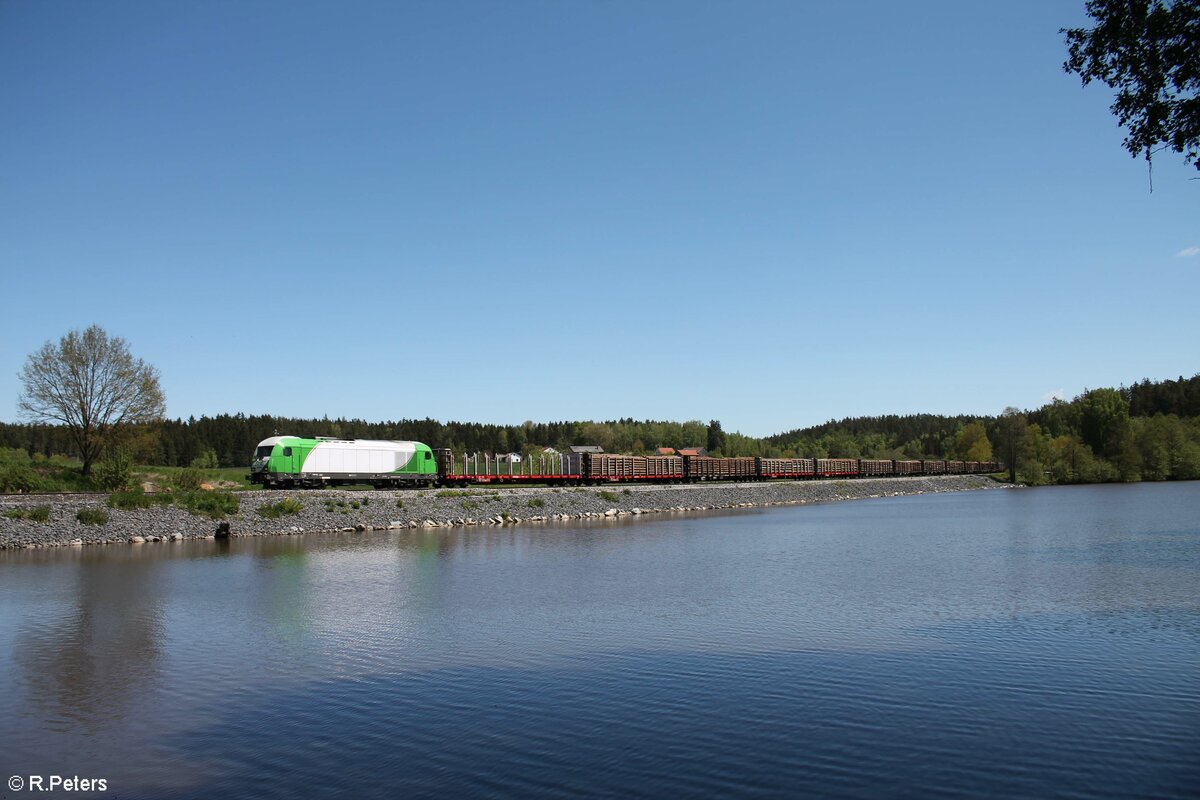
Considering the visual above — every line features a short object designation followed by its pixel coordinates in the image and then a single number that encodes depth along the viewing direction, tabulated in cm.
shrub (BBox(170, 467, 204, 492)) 4823
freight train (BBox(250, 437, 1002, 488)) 5109
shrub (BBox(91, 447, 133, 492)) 4562
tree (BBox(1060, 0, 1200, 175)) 1062
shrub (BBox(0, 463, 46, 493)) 4447
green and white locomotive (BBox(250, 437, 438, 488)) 5041
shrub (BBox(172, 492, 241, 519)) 3956
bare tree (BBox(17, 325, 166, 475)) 5462
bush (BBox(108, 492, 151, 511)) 3838
